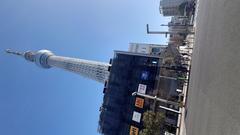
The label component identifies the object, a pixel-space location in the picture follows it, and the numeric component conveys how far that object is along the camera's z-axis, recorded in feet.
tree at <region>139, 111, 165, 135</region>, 59.23
